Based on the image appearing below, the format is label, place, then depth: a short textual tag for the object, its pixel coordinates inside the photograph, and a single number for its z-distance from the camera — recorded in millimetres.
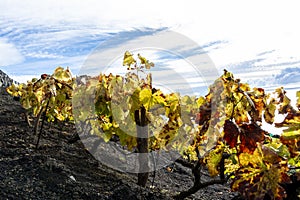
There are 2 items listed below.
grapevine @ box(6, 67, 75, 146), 4094
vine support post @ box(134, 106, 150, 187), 3582
